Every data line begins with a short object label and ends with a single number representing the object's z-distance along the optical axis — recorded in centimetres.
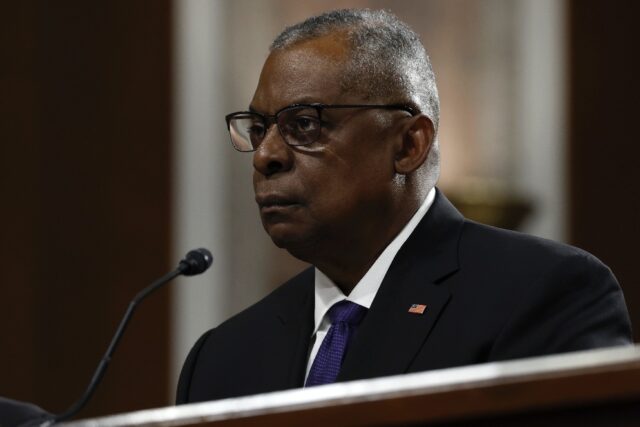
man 614
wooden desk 496
